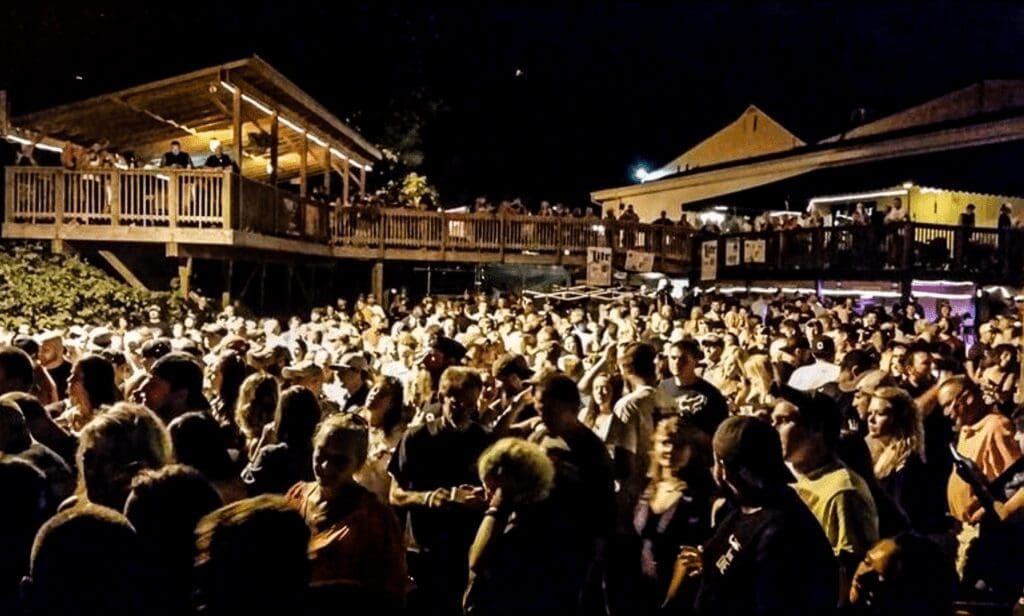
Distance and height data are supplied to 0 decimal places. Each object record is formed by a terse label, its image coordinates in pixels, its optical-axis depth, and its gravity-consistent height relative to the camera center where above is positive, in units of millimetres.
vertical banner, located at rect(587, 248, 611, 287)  23203 -24
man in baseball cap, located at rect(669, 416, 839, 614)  3109 -882
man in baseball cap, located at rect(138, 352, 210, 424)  5500 -708
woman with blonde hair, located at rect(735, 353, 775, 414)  7137 -831
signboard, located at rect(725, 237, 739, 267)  24875 +404
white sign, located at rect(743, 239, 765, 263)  23719 +439
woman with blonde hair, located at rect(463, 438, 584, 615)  3686 -1048
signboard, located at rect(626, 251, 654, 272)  25938 +170
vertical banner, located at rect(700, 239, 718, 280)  25266 +197
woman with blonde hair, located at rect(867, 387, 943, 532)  4629 -877
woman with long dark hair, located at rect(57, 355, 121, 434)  5785 -743
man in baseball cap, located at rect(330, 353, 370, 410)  7145 -869
